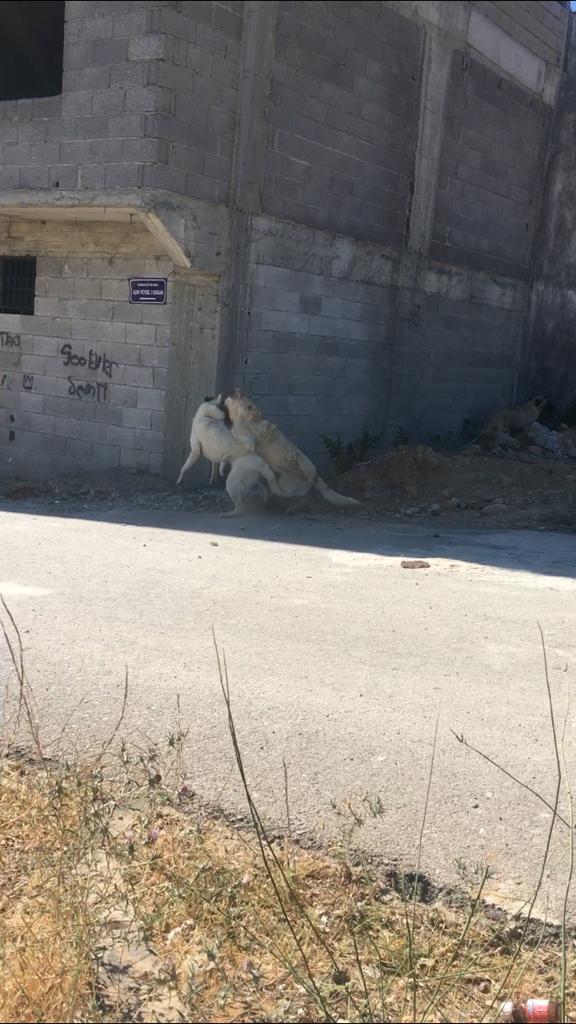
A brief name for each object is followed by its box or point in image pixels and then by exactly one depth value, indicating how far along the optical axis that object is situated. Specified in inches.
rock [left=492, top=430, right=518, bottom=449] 523.8
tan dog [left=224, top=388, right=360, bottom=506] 350.9
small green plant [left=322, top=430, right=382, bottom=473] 444.1
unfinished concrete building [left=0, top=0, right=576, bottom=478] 358.6
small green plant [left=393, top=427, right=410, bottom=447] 491.8
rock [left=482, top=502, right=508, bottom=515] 374.0
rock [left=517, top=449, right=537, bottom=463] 501.0
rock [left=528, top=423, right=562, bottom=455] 533.6
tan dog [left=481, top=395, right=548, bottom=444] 537.3
